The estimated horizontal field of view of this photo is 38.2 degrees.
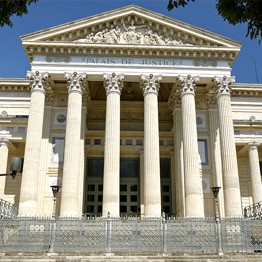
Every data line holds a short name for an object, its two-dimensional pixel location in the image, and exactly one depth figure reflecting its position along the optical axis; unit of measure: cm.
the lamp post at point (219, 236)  1589
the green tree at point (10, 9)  767
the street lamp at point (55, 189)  2083
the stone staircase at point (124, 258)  1413
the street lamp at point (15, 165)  1145
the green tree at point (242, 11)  706
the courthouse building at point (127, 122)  2327
